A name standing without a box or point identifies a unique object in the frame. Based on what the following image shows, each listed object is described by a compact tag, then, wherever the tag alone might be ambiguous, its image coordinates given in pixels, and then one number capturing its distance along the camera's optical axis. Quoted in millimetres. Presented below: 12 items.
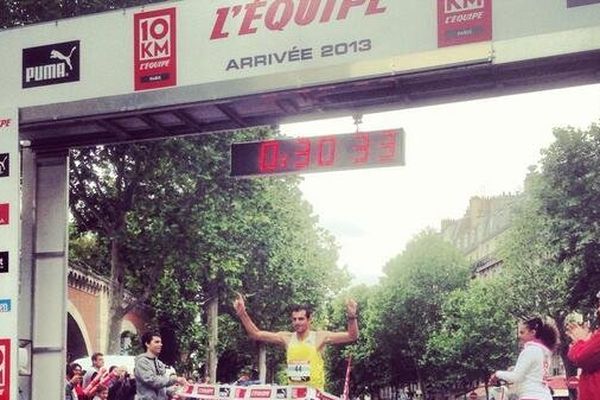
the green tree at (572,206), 33375
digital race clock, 10195
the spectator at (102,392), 15783
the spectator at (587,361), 8703
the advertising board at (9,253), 10906
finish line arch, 9539
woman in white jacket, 8930
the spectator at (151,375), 10836
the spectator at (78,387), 17203
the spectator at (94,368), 17094
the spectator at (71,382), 15725
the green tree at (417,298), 74062
